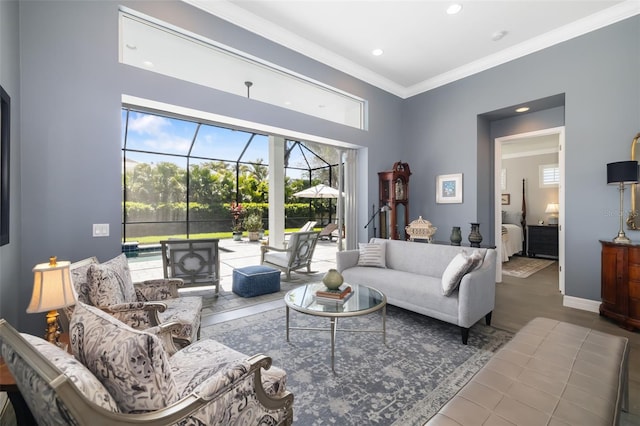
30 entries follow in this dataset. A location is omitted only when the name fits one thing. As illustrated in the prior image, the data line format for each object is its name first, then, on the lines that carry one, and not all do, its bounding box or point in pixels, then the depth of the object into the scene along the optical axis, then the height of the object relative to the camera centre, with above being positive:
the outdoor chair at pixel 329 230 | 9.25 -0.57
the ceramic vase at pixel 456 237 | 4.14 -0.37
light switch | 2.62 -0.15
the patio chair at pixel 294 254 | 4.76 -0.76
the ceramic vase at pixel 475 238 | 3.86 -0.35
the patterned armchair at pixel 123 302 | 1.87 -0.62
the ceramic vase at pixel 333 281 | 2.57 -0.63
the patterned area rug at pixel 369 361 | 1.76 -1.22
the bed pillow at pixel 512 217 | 7.59 -0.14
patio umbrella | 8.12 +0.60
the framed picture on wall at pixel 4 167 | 1.87 +0.32
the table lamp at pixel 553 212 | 6.89 +0.00
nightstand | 6.50 -0.68
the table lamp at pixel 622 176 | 2.98 +0.39
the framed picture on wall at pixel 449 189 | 4.84 +0.42
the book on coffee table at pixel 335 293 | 2.47 -0.72
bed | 6.24 -0.46
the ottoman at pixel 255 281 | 4.00 -0.99
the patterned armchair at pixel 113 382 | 0.82 -0.54
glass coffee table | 2.21 -0.78
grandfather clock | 4.97 +0.25
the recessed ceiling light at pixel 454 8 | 3.24 +2.40
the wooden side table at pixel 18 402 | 1.15 -0.79
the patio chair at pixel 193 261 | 3.84 -0.67
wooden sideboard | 2.89 -0.76
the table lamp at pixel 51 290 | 1.45 -0.41
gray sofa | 2.62 -0.75
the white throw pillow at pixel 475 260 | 2.64 -0.46
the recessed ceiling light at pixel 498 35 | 3.78 +2.43
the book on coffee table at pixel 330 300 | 2.44 -0.77
